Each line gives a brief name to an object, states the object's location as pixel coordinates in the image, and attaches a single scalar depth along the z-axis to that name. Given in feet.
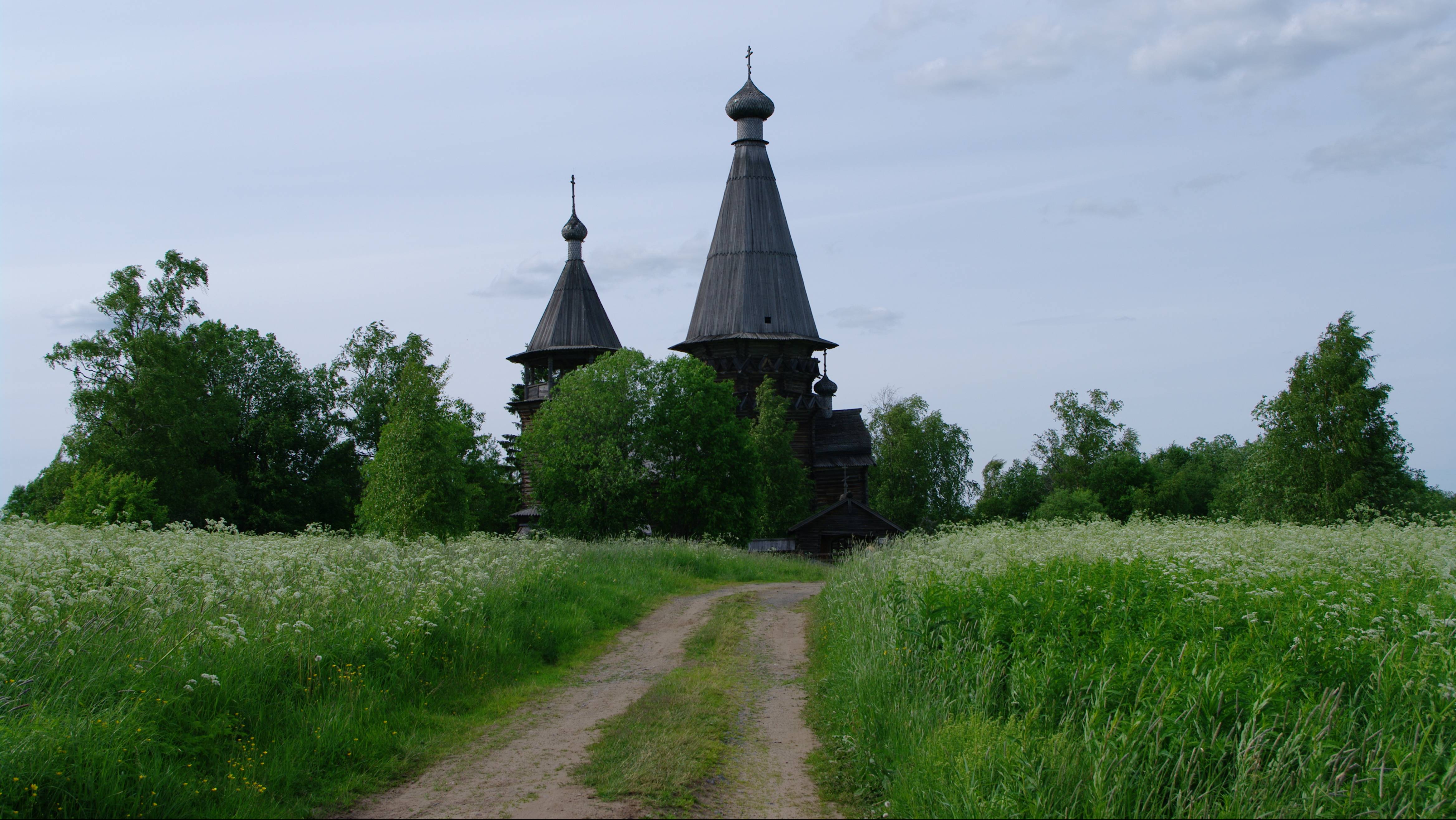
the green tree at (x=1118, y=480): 221.46
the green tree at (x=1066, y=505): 193.57
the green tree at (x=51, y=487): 118.52
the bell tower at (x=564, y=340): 157.79
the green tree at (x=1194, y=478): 211.82
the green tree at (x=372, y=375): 165.27
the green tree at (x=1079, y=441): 232.12
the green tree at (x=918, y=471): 203.21
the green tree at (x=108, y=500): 96.68
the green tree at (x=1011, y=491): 223.51
